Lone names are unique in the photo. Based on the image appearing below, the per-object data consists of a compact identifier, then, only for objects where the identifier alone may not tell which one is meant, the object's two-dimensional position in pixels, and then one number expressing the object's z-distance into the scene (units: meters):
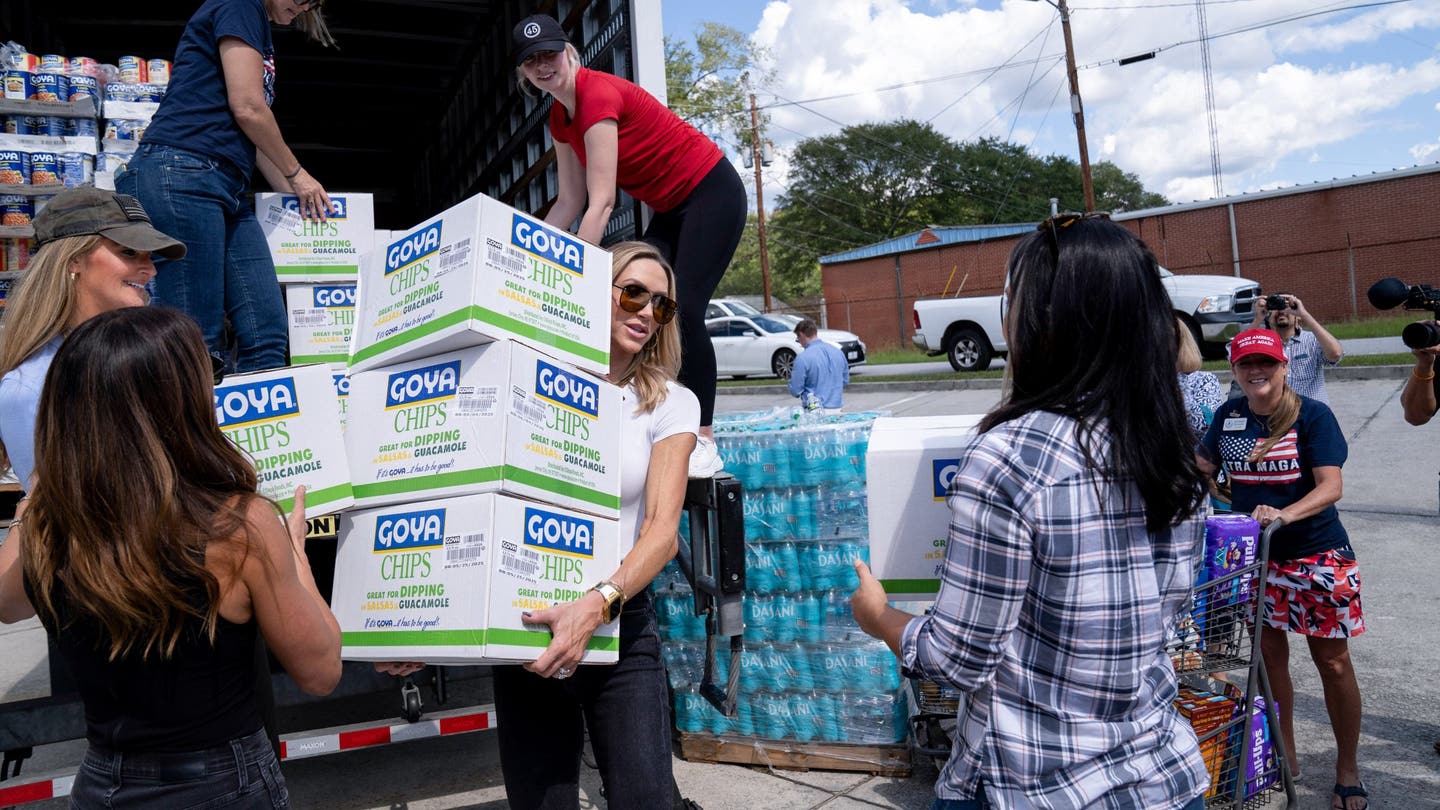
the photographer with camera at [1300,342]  6.13
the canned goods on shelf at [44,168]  4.55
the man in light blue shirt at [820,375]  12.66
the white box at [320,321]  3.62
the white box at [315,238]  3.65
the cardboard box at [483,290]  2.21
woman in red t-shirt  3.47
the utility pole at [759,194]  34.12
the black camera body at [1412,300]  3.64
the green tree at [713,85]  43.09
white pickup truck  16.39
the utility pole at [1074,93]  25.97
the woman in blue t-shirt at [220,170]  3.28
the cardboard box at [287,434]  2.25
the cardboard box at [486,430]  2.16
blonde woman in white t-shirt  2.35
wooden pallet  4.19
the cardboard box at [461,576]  2.10
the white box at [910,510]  2.27
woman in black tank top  1.79
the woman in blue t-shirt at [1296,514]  3.76
